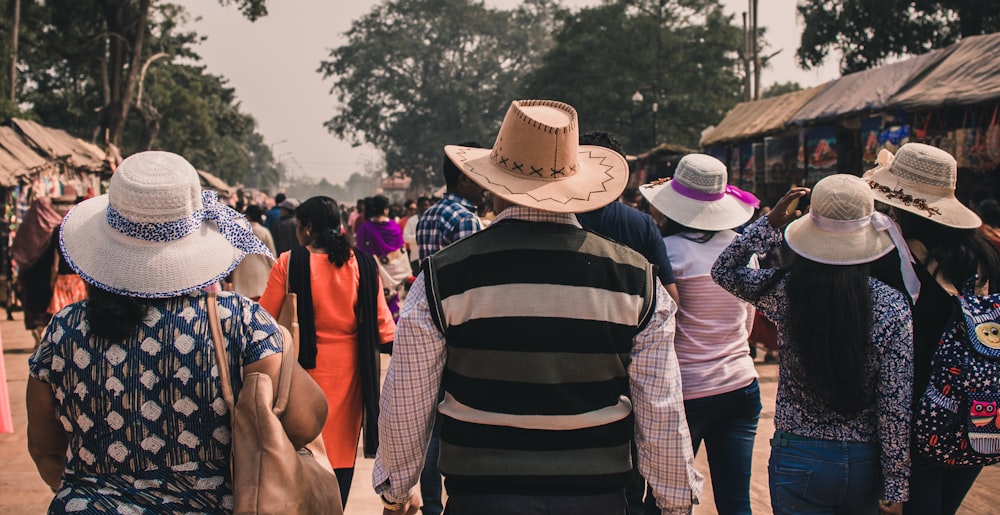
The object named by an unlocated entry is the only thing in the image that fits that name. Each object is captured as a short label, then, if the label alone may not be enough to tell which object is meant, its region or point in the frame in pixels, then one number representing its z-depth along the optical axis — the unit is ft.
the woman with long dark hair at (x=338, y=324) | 13.08
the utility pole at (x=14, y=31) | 58.39
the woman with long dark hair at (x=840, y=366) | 8.73
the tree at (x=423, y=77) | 178.50
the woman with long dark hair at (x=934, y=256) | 9.39
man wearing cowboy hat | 6.95
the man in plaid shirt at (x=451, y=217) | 14.12
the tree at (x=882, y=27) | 65.92
